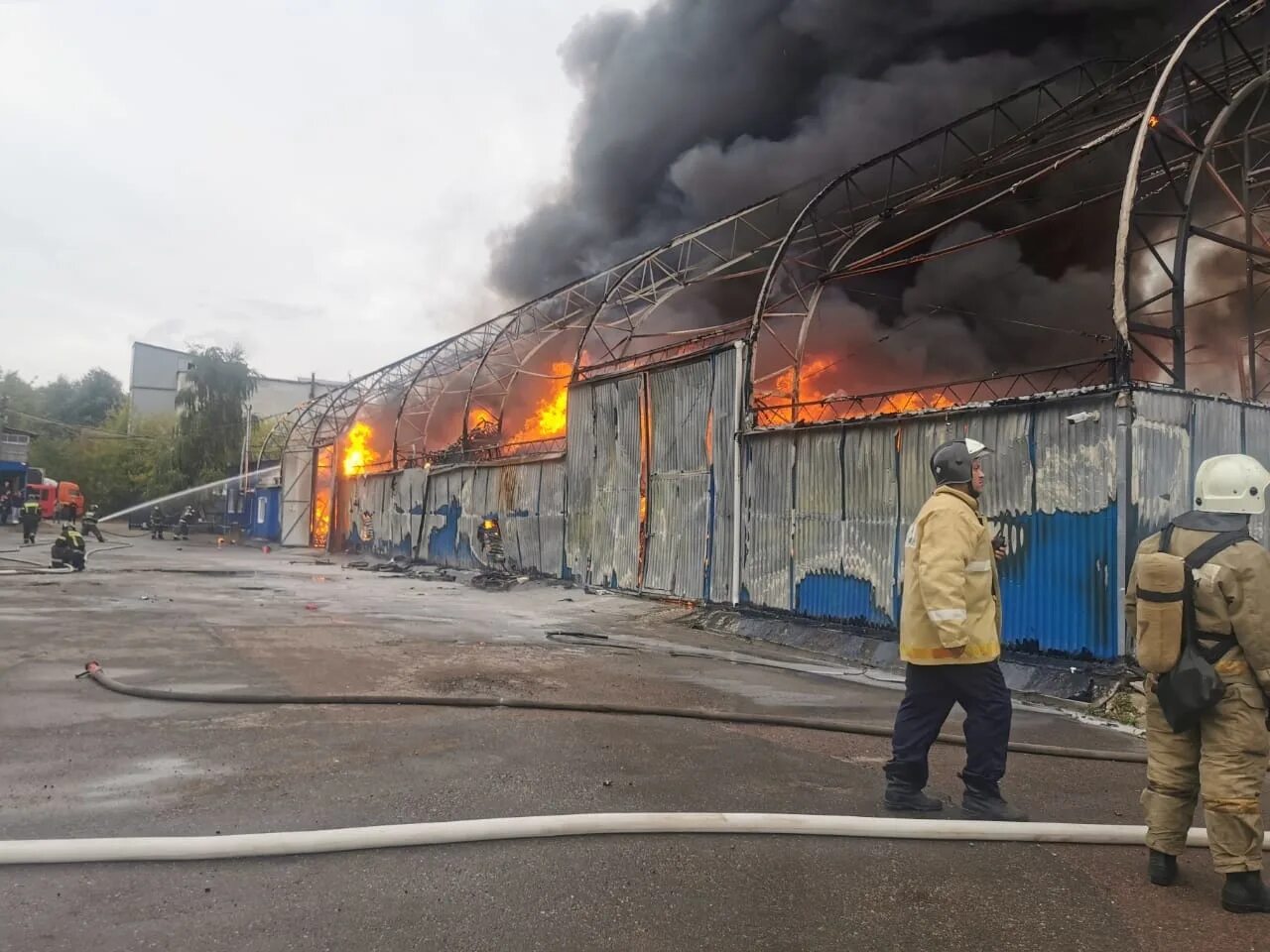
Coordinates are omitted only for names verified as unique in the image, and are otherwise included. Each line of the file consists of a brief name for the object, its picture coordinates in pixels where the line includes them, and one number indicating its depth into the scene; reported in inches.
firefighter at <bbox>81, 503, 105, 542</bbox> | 936.9
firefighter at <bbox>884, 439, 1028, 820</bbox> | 141.3
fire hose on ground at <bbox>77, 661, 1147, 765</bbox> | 212.1
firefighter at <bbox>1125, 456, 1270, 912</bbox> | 111.0
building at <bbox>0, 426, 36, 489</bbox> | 1903.9
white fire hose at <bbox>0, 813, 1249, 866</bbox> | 116.0
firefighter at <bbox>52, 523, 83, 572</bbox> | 626.5
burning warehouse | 300.0
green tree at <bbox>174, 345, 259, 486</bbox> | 1695.4
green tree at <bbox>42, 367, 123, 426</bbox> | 2684.5
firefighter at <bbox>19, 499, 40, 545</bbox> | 946.1
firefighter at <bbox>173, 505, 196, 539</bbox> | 1304.1
